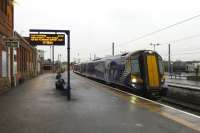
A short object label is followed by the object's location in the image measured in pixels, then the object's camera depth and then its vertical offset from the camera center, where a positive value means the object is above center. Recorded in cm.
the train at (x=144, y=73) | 1229 -52
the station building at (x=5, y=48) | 1279 +111
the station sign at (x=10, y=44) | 1288 +130
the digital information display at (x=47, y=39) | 1046 +131
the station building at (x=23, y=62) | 1787 +28
